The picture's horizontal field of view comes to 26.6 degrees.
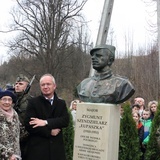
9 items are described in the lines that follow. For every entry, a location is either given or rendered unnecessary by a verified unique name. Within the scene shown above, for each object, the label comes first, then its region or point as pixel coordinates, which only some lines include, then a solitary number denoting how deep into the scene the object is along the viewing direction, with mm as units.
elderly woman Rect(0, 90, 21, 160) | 4438
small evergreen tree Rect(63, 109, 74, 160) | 7363
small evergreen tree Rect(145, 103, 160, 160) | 6621
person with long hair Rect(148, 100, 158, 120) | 7045
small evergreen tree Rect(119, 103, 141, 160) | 6820
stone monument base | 4730
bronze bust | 4805
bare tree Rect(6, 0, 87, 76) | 21266
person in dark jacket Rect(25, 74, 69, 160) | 4617
